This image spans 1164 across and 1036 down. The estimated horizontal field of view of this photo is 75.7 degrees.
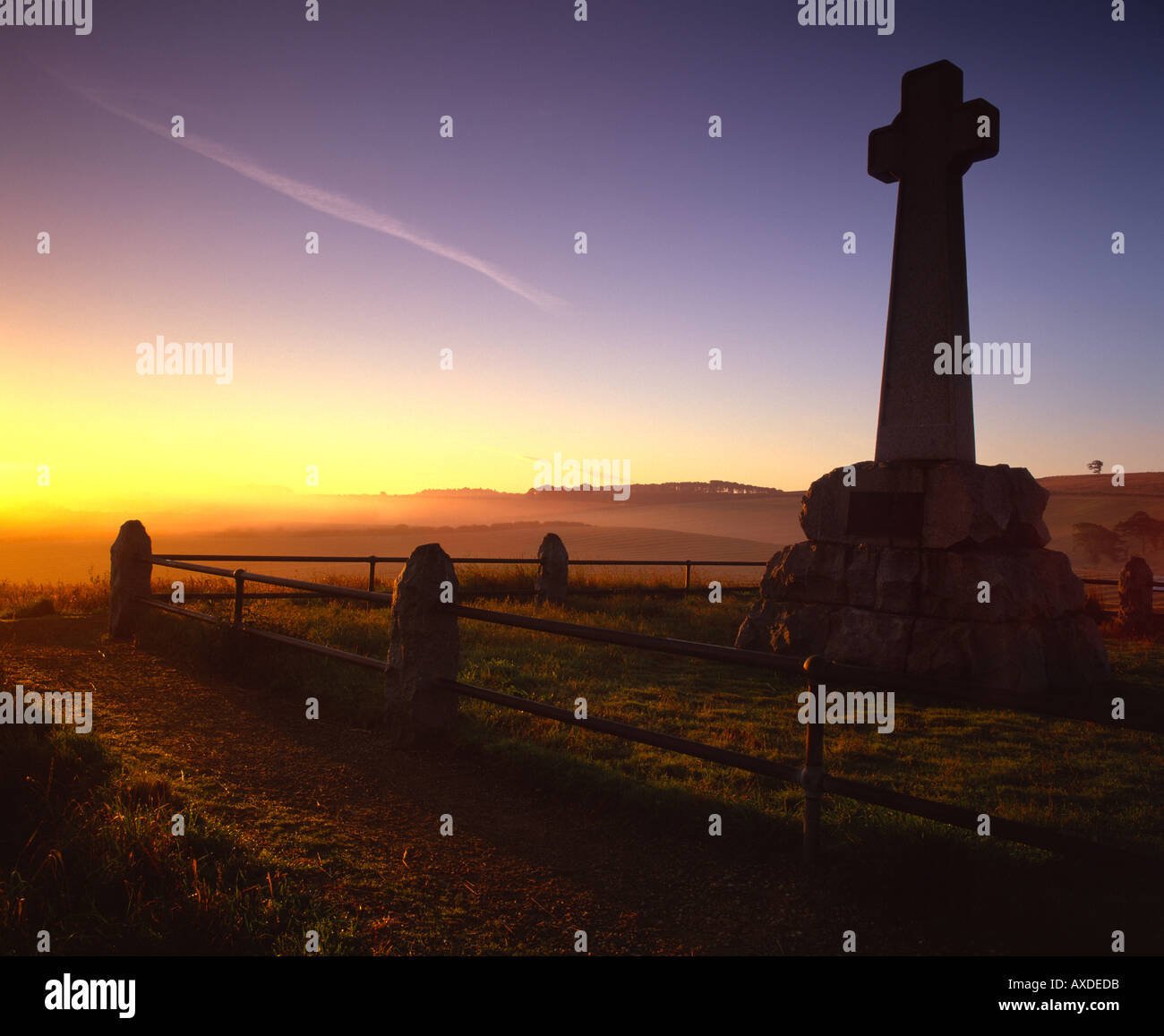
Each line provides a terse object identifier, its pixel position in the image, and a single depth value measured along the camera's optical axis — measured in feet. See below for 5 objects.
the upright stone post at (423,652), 19.21
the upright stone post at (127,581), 32.96
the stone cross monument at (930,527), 27.40
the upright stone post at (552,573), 49.67
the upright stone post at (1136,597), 44.50
